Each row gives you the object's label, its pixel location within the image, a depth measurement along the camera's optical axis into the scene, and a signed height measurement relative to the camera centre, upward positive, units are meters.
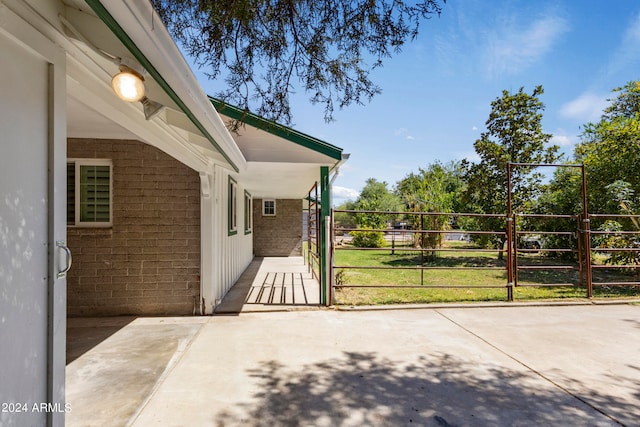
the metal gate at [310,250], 7.98 -0.83
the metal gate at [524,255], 5.62 -1.14
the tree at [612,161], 7.57 +1.44
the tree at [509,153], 9.80 +2.13
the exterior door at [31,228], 1.19 -0.02
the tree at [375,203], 16.45 +2.05
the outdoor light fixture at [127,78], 1.63 +0.77
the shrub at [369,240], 15.05 -0.92
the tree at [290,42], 2.88 +1.80
